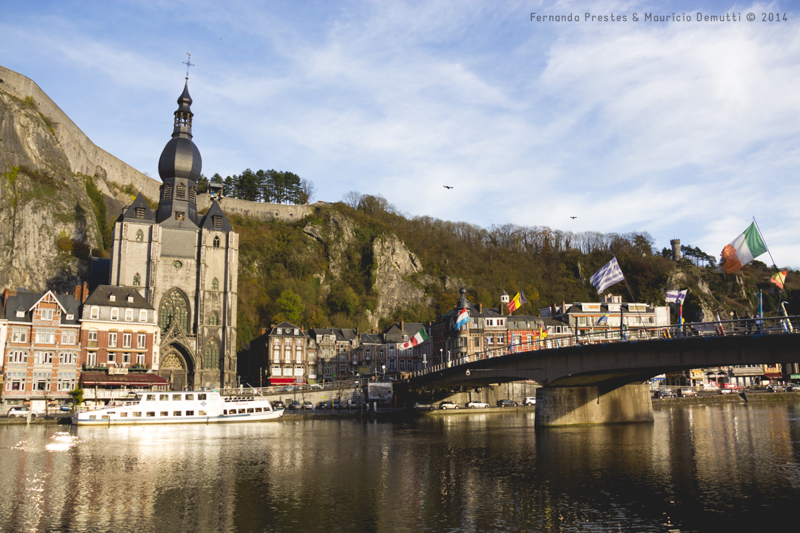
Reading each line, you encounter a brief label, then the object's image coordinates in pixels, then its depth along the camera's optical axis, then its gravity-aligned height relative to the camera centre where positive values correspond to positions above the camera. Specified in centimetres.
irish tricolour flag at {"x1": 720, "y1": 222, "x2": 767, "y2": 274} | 3428 +634
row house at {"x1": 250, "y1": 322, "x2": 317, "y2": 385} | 9569 +273
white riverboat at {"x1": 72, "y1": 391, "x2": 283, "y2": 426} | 5841 -336
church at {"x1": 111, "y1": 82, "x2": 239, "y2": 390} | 8512 +1387
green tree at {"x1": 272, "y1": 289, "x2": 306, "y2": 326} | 10662 +1104
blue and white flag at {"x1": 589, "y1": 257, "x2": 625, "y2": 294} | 4519 +655
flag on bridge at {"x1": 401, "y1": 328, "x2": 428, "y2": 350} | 6355 +340
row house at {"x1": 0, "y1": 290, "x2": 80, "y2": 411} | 6644 +279
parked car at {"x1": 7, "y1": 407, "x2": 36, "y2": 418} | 6130 -330
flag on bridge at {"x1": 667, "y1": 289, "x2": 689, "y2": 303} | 4985 +562
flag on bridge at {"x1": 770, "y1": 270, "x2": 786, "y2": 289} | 3736 +517
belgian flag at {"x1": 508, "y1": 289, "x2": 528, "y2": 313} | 6441 +684
